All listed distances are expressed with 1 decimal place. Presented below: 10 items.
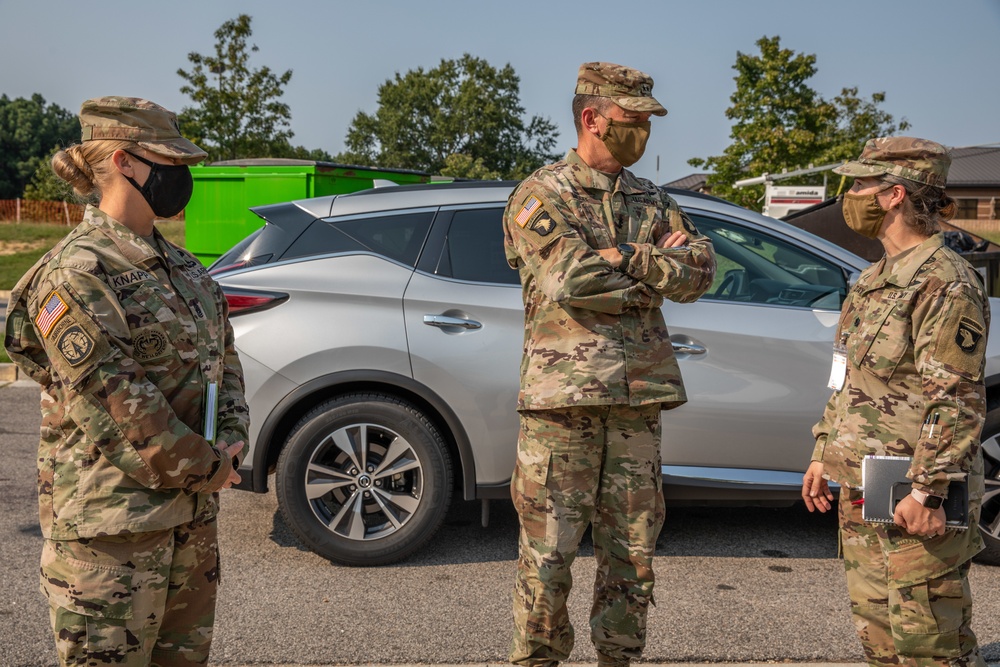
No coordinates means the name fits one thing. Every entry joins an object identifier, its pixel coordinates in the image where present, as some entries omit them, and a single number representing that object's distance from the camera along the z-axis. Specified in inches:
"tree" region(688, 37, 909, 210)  1211.2
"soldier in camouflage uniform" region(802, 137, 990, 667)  95.6
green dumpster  408.2
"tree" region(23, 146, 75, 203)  1967.3
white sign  972.6
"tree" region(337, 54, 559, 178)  2374.5
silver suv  170.2
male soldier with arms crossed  112.2
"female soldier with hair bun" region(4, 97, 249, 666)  81.0
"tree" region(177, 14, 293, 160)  953.5
